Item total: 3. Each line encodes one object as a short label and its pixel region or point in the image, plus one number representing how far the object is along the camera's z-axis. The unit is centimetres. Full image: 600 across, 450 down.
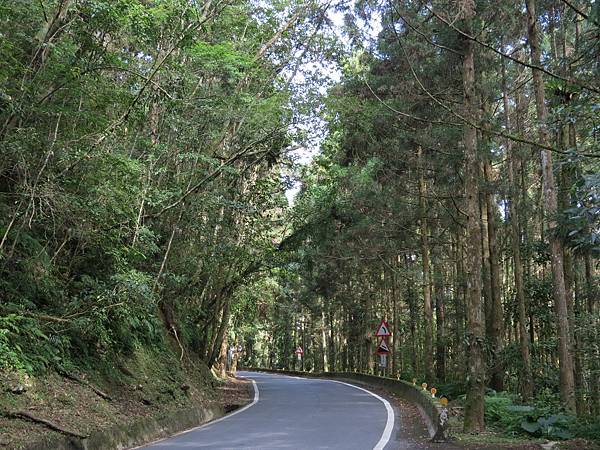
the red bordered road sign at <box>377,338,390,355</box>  1933
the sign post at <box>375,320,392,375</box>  1933
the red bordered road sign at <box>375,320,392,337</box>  1934
